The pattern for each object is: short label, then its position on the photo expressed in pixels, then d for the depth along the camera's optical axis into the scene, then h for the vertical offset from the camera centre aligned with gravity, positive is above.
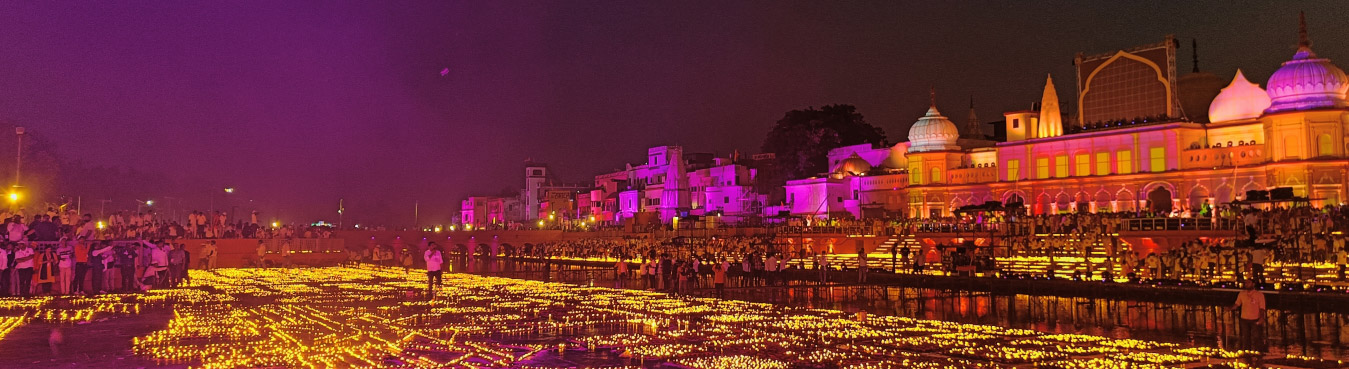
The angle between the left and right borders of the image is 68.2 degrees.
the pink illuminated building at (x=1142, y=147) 40.22 +4.65
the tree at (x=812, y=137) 78.81 +8.66
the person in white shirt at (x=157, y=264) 31.44 -0.41
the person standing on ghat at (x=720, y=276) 29.86 -0.91
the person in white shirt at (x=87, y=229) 30.02 +0.70
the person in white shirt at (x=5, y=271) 26.17 -0.48
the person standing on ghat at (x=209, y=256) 47.26 -0.25
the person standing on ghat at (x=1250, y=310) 16.97 -1.18
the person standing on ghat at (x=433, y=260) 31.09 -0.36
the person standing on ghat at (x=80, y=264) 28.17 -0.34
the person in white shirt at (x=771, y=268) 36.69 -0.85
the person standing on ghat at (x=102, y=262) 29.30 -0.30
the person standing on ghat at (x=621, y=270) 37.75 -0.88
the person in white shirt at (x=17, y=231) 27.22 +0.59
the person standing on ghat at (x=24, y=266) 26.55 -0.36
